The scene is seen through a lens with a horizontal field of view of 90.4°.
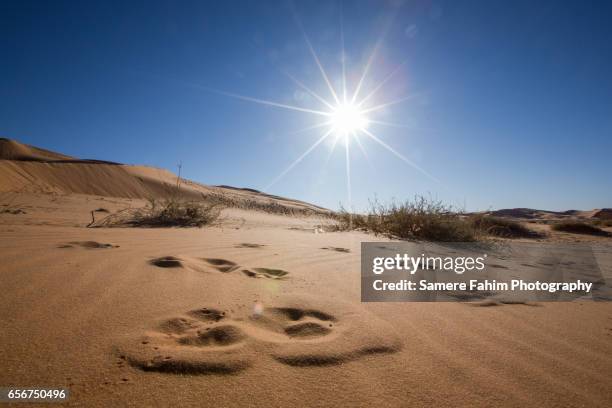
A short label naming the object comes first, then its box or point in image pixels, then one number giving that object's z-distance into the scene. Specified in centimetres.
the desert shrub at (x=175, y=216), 446
